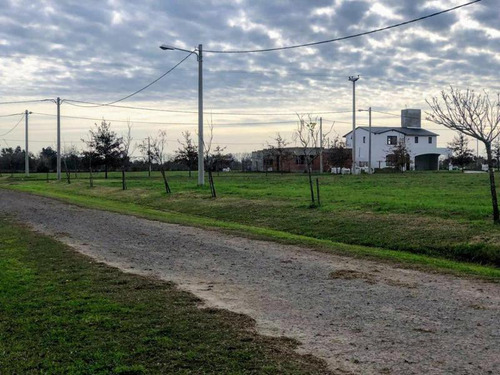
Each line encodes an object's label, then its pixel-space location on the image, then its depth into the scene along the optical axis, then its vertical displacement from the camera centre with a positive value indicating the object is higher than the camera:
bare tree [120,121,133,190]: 53.92 +1.76
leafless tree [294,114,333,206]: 25.67 +1.90
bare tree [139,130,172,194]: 62.36 +2.10
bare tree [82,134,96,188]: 54.38 +1.66
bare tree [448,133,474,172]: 80.75 +2.36
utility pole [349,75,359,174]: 62.84 +7.83
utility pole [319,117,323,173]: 74.84 +0.75
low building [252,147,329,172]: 83.88 +1.52
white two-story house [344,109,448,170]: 90.25 +4.16
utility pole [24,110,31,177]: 68.12 +4.43
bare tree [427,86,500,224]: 13.69 +1.07
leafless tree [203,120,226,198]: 24.86 -0.73
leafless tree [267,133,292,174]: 80.19 +2.56
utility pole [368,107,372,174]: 68.71 +6.58
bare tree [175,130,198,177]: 64.25 +1.81
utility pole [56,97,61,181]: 51.91 +2.28
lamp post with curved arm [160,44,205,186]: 29.77 +3.40
